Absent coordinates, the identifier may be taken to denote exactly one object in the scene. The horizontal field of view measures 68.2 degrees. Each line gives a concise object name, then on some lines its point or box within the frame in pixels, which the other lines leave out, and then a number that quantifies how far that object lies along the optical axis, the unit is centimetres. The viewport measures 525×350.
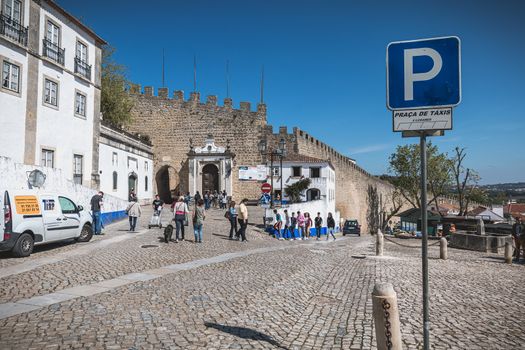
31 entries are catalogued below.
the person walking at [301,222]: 1997
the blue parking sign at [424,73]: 327
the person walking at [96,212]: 1441
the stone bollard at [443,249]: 1259
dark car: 3103
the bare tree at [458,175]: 3716
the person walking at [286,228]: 1886
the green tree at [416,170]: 4281
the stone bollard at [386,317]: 364
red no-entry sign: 2031
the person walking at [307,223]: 2089
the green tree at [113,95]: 3127
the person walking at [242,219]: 1424
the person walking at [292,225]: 1917
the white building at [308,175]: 3381
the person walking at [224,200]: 2905
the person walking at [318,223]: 2100
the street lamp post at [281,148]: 1988
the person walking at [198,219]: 1284
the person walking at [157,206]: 1711
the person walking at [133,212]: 1512
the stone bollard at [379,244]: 1234
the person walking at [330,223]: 2186
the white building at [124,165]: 2234
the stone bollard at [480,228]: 1931
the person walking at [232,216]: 1465
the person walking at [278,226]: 1777
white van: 930
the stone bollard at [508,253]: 1230
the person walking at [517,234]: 1329
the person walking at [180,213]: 1295
